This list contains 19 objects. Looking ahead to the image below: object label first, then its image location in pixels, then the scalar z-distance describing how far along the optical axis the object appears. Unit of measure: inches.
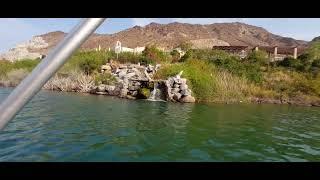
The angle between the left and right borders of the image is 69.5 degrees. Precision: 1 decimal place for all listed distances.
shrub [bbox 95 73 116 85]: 593.2
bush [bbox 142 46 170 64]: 755.7
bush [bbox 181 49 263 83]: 639.3
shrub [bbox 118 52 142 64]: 790.6
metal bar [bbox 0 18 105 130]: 16.6
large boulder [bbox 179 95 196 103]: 509.6
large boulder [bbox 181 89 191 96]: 513.5
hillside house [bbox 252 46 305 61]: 1176.1
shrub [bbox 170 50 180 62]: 815.2
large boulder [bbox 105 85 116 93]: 562.5
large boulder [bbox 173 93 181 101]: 509.3
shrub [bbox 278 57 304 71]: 700.3
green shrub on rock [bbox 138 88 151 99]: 531.0
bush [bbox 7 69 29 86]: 700.3
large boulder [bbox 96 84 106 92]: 573.7
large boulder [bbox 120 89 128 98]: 535.9
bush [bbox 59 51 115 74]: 699.3
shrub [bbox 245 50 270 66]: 720.6
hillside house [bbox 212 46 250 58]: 1172.6
